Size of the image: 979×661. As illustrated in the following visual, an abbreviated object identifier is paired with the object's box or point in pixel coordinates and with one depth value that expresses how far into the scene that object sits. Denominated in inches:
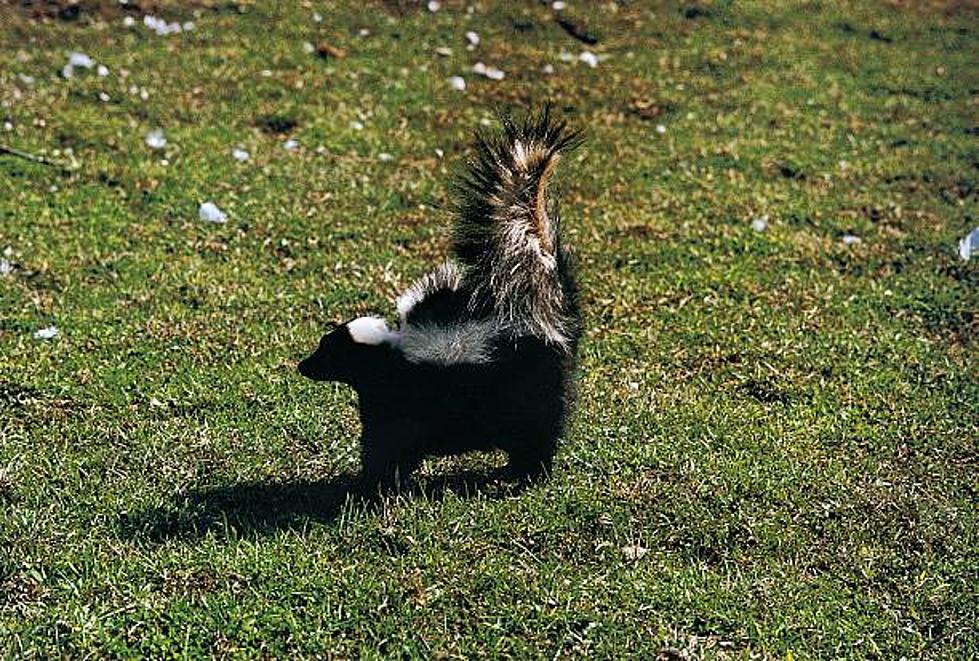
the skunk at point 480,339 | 400.8
